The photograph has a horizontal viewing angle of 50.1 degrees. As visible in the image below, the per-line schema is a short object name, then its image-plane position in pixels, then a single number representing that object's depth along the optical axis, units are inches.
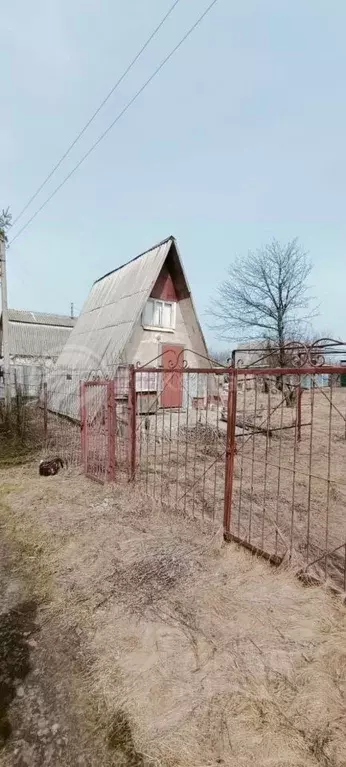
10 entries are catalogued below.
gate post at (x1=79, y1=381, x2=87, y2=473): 256.7
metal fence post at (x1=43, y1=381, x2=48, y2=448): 339.0
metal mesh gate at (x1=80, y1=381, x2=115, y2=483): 229.5
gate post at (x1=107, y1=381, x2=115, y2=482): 225.6
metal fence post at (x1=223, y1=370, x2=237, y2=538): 148.8
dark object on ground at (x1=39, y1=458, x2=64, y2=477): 261.4
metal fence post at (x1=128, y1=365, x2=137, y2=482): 213.1
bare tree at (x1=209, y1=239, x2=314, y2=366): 969.5
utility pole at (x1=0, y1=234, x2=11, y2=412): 467.4
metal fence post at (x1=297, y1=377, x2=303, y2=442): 332.2
